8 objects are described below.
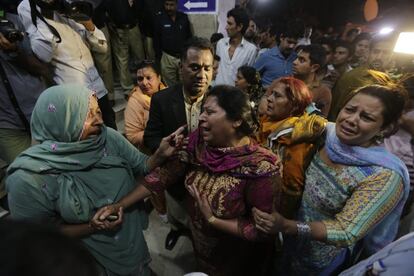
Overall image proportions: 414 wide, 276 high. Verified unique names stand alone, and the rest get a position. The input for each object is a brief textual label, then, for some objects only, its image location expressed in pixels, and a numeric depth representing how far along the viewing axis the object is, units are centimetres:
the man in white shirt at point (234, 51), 365
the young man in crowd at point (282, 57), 350
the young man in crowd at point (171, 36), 410
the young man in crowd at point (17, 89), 207
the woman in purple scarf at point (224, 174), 132
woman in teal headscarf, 118
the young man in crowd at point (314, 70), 279
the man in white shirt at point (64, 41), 210
